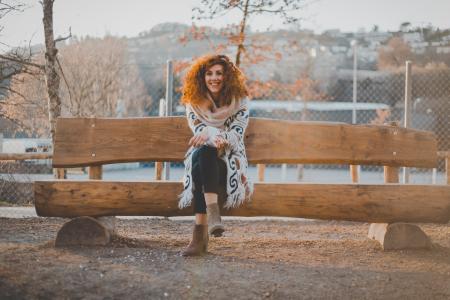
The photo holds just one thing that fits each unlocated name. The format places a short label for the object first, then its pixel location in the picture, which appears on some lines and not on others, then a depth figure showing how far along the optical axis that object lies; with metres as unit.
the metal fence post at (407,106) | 6.26
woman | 3.54
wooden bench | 3.77
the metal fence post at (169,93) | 6.07
